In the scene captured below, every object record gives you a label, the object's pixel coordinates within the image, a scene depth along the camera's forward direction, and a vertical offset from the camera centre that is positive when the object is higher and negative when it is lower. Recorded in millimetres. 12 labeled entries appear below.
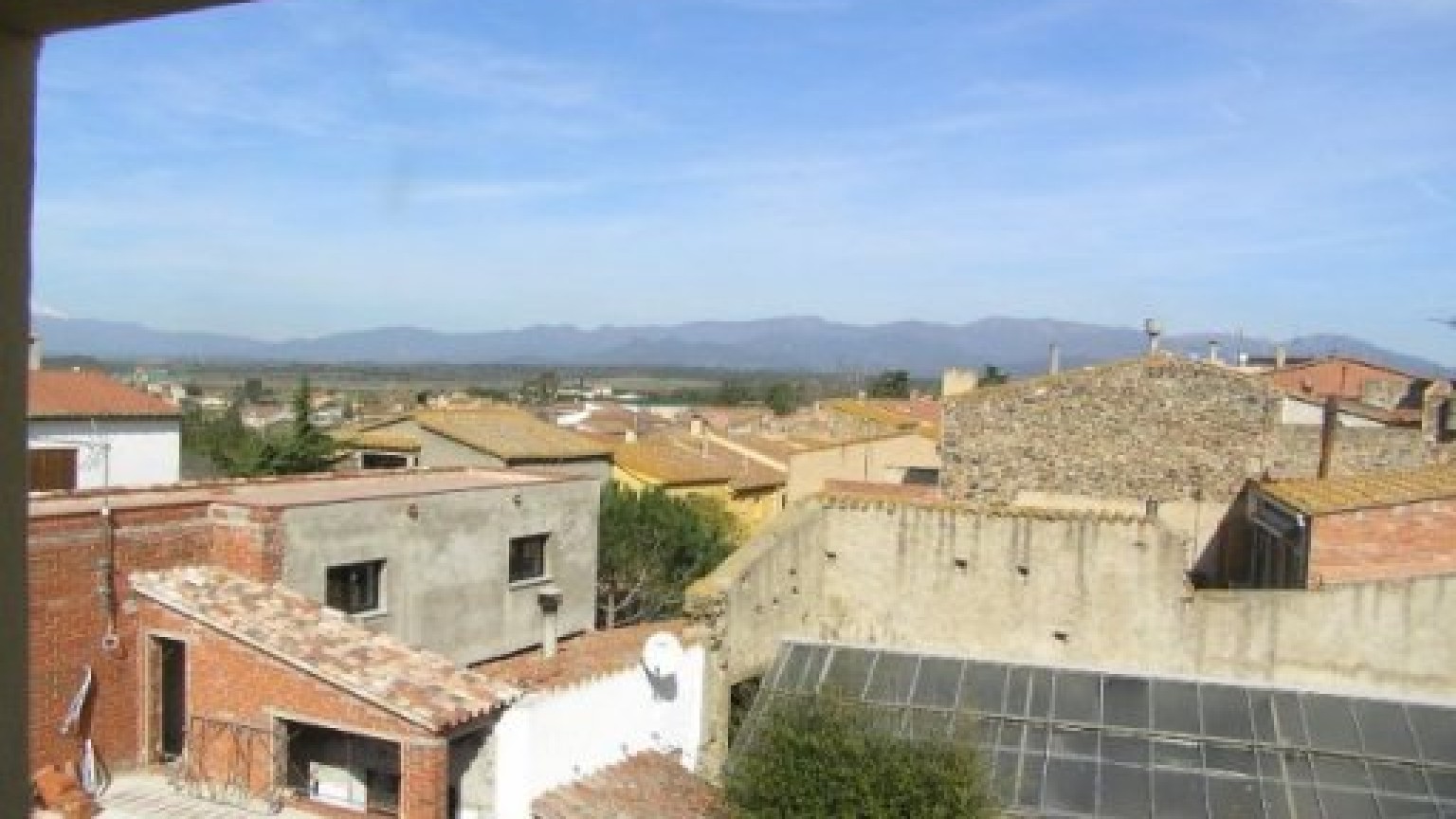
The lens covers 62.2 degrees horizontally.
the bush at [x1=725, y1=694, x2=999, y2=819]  12531 -4613
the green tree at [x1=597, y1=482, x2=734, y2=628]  28562 -5573
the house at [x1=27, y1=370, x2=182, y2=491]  29547 -3416
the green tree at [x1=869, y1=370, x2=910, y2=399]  92738 -3900
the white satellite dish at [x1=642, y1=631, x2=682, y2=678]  15062 -4102
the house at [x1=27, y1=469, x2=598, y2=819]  12594 -3857
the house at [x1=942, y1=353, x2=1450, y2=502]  24969 -1810
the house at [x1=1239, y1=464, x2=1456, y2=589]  16172 -2356
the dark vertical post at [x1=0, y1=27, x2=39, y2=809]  1338 -82
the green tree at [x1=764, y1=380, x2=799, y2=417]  110394 -6726
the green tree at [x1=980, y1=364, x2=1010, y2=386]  62134 -1871
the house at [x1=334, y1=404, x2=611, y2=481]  32906 -3610
